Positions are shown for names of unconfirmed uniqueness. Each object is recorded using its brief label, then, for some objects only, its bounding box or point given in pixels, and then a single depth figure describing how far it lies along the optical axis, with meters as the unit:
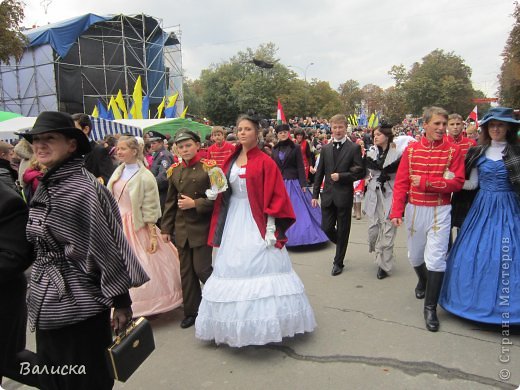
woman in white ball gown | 3.44
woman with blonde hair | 4.43
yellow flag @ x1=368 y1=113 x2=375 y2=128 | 19.23
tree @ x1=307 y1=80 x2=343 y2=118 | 51.15
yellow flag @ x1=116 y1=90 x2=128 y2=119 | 18.05
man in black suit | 5.60
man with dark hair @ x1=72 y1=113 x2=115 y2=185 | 5.64
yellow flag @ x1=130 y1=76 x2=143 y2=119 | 18.14
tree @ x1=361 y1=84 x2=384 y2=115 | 73.56
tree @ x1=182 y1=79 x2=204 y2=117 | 50.20
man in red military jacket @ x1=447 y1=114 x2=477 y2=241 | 4.09
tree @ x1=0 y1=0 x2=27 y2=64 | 12.12
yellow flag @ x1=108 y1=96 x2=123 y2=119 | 17.78
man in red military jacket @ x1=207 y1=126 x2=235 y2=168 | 7.76
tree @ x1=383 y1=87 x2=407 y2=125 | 61.19
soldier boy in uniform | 4.20
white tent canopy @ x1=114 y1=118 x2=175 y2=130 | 15.85
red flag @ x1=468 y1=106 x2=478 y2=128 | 13.04
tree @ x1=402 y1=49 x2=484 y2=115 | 57.72
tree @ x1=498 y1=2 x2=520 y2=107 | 22.44
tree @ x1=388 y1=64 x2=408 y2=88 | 60.72
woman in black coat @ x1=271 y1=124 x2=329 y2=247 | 6.84
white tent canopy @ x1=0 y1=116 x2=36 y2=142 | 10.62
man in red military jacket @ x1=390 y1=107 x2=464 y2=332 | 3.92
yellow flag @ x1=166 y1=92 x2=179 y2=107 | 20.50
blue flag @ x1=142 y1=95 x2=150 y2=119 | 20.22
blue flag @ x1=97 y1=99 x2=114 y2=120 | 19.10
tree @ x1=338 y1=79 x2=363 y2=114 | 77.56
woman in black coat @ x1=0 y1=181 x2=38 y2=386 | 2.36
